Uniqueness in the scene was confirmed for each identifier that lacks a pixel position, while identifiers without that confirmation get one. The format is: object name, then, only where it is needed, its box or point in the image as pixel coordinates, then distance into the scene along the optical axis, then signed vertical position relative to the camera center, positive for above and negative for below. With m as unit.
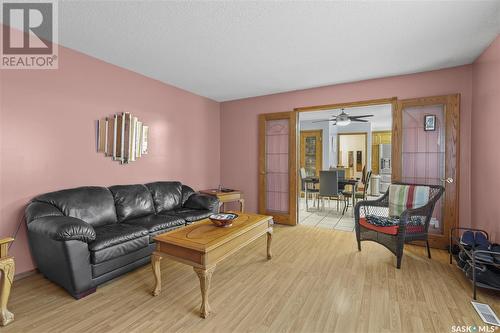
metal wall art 3.15 +0.38
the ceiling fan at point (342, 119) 5.56 +1.10
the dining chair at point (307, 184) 6.08 -0.53
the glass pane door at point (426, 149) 3.38 +0.25
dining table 5.55 -0.42
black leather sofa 2.01 -0.69
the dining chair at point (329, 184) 5.30 -0.43
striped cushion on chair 3.06 -0.43
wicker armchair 2.68 -0.77
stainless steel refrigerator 8.67 +0.16
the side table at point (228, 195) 4.29 -0.58
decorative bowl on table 2.35 -0.56
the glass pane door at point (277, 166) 4.65 -0.02
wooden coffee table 1.85 -0.70
